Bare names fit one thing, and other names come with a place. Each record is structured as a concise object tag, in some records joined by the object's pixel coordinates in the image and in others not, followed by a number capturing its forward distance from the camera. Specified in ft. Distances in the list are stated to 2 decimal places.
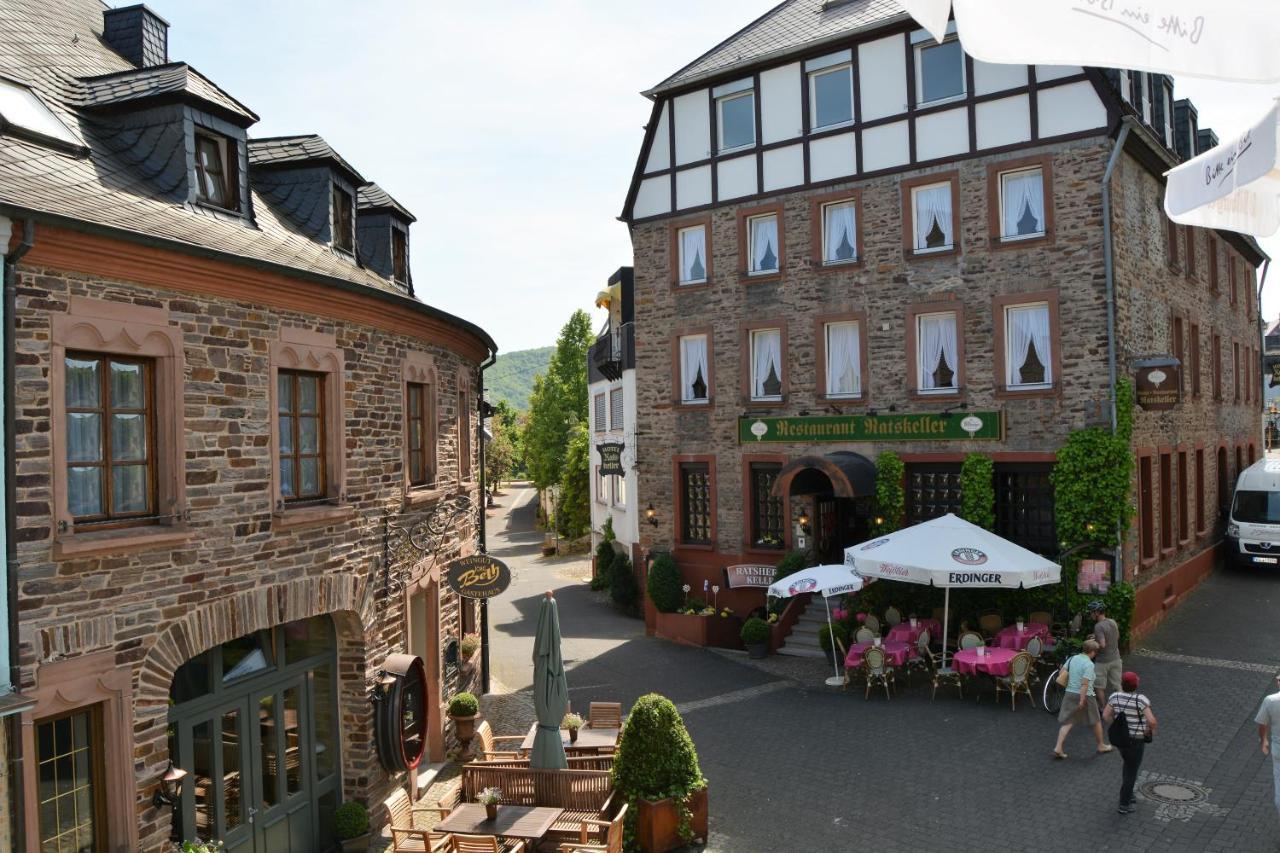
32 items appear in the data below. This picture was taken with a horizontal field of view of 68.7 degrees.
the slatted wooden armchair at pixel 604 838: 29.40
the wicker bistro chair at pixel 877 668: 49.62
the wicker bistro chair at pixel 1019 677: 46.11
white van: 74.79
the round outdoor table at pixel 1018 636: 50.67
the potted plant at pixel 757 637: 61.00
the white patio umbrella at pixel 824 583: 52.47
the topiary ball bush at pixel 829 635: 58.44
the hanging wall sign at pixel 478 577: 39.86
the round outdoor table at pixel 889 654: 50.72
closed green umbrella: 35.12
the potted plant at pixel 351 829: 33.37
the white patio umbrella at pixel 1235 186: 18.92
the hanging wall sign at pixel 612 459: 88.43
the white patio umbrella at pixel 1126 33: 12.71
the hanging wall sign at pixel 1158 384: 54.19
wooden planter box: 32.27
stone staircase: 61.46
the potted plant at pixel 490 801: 32.12
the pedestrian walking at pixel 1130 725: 32.17
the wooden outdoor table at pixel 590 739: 38.86
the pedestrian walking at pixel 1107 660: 41.83
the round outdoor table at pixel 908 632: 53.67
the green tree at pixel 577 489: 134.92
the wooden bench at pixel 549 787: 33.65
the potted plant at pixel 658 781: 32.48
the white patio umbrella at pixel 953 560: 47.32
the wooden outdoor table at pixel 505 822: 31.19
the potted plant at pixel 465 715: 44.50
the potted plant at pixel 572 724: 40.22
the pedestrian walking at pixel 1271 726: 29.91
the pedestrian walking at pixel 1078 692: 38.11
